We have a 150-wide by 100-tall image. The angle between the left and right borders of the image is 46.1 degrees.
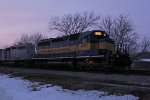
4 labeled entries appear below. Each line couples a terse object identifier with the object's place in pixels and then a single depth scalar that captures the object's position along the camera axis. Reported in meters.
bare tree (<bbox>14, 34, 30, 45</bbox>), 75.13
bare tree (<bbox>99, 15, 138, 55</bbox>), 36.33
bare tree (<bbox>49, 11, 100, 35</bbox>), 40.83
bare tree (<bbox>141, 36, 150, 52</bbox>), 41.32
